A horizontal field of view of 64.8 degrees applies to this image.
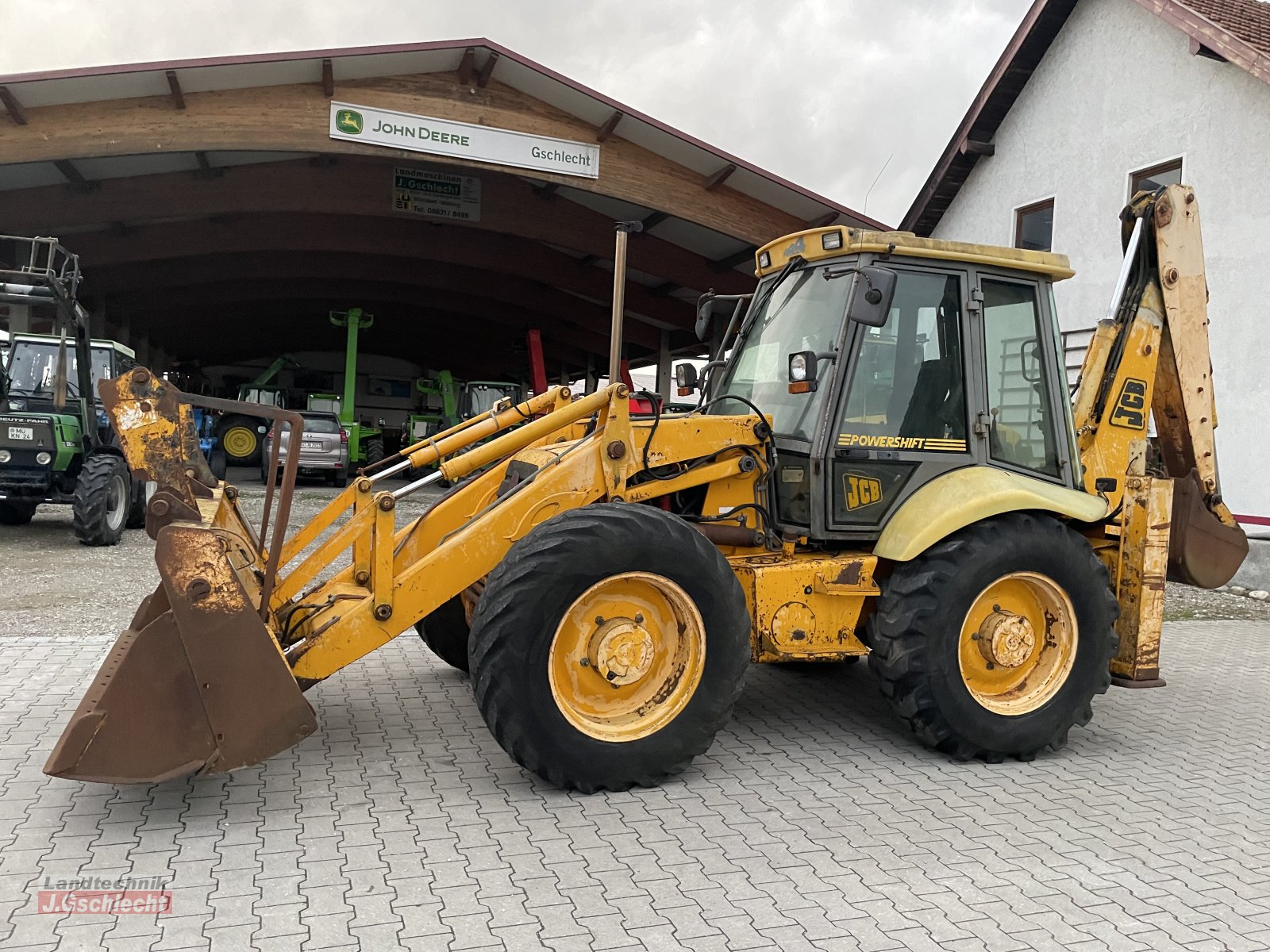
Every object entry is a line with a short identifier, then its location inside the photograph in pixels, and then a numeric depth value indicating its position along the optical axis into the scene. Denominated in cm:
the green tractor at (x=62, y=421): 1044
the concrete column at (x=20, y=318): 1095
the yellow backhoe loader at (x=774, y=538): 394
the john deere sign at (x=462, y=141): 1292
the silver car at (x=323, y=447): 2034
